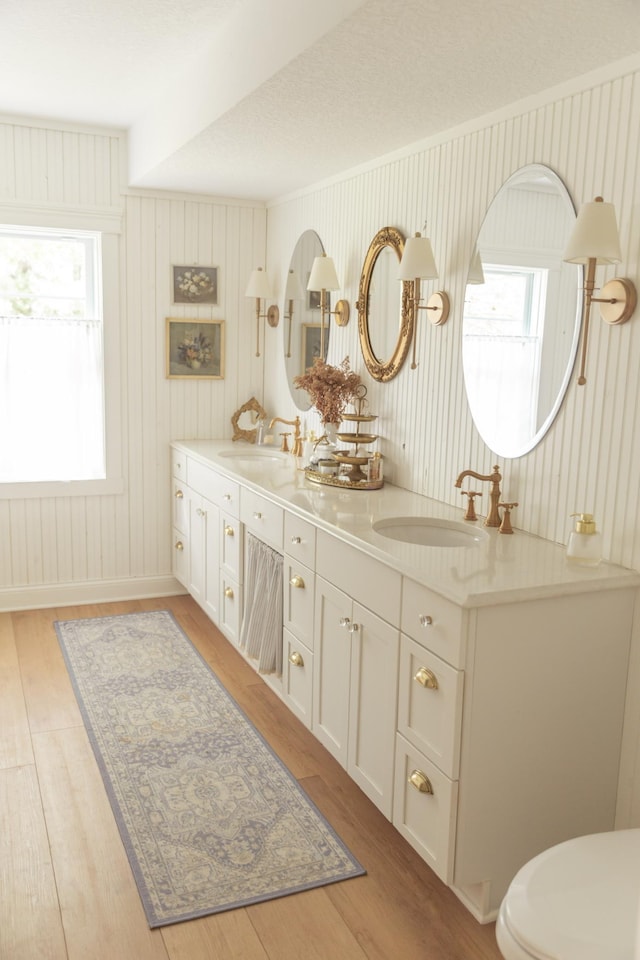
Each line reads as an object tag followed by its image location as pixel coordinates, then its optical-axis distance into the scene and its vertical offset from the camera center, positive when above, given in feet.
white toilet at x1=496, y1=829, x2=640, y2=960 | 4.55 -3.24
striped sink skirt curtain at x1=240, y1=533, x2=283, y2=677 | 10.34 -3.37
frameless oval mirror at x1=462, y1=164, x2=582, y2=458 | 7.72 +0.44
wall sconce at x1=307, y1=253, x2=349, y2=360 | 11.87 +1.07
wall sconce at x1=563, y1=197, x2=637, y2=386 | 6.55 +0.94
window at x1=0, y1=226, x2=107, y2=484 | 13.88 -0.20
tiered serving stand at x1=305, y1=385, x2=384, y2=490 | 10.53 -1.47
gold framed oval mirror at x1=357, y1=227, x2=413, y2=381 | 10.46 +0.58
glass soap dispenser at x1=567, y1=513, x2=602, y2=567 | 6.91 -1.56
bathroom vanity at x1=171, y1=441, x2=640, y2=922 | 6.45 -2.85
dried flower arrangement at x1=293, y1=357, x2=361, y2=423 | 11.44 -0.52
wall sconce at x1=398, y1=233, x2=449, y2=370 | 9.30 +1.06
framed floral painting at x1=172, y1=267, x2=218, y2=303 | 14.71 +1.15
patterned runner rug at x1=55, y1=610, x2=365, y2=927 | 7.34 -4.77
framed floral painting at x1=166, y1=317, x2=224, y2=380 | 14.85 -0.03
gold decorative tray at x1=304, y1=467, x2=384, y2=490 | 10.48 -1.69
